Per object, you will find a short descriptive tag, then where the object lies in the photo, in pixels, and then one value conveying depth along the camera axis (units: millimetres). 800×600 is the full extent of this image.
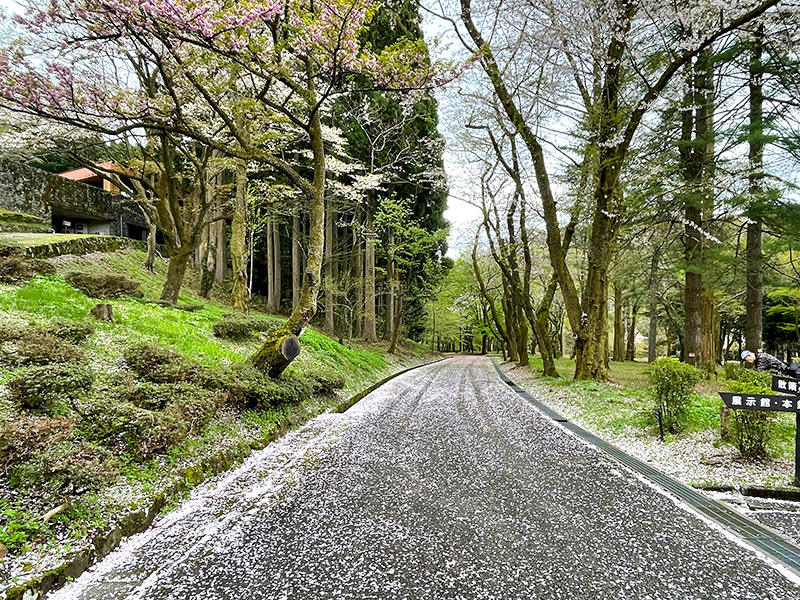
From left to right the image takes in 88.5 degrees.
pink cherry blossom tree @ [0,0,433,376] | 4680
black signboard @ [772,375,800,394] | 3296
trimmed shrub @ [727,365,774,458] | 3752
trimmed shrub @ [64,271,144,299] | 6526
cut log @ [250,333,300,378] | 5359
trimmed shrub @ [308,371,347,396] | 6449
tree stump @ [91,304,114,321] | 5289
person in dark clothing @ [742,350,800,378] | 4301
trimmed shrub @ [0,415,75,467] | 2342
